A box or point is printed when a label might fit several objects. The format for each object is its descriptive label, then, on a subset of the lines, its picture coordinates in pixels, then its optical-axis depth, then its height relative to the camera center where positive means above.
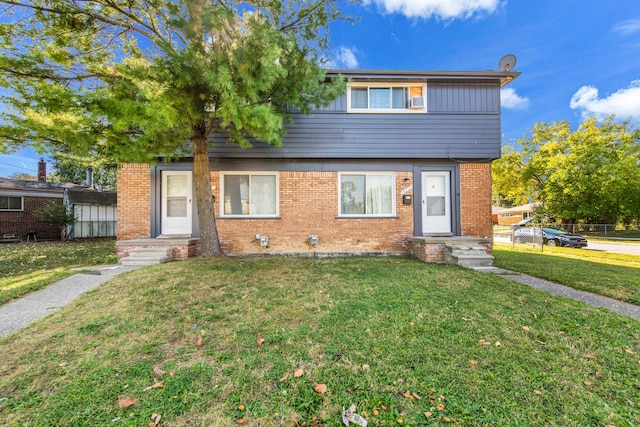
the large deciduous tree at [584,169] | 20.27 +3.73
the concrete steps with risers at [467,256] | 6.46 -1.03
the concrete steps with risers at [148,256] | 6.54 -0.97
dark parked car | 14.43 -1.39
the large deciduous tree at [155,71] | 4.69 +2.90
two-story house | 7.67 +1.21
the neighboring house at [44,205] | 13.52 +0.55
